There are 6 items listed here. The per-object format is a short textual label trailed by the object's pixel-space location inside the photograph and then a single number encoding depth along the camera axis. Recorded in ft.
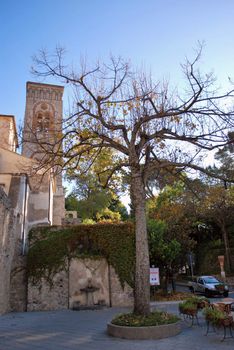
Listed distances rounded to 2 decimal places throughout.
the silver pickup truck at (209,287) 77.56
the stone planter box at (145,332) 29.19
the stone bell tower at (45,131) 42.88
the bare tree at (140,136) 36.60
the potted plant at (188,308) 34.78
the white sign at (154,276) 54.03
